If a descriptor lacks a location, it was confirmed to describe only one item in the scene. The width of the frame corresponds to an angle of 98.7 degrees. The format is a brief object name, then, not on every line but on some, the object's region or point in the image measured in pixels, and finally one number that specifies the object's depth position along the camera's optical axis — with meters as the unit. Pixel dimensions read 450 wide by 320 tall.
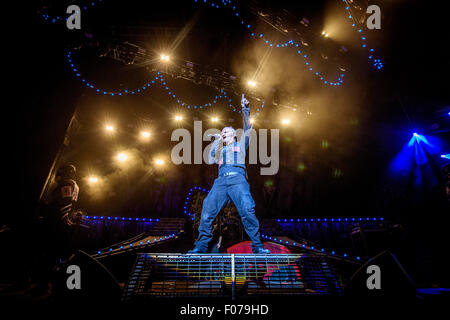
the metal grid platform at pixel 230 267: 1.81
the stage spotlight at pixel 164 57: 6.29
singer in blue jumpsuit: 2.79
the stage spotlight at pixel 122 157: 10.05
